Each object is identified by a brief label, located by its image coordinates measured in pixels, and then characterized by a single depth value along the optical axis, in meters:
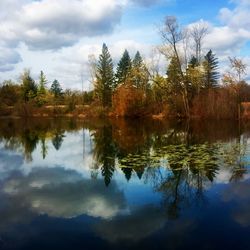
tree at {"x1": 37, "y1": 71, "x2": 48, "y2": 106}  62.61
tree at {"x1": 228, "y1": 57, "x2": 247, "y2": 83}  32.53
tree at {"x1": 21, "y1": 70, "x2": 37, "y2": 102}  63.52
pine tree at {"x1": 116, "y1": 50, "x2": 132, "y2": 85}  56.56
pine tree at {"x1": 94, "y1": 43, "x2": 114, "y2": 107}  53.44
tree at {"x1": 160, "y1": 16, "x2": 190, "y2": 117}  34.52
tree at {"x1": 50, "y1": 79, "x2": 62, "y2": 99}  73.59
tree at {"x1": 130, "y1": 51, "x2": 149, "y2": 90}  42.10
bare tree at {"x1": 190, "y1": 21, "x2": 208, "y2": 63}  39.59
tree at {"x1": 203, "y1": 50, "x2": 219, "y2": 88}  39.96
